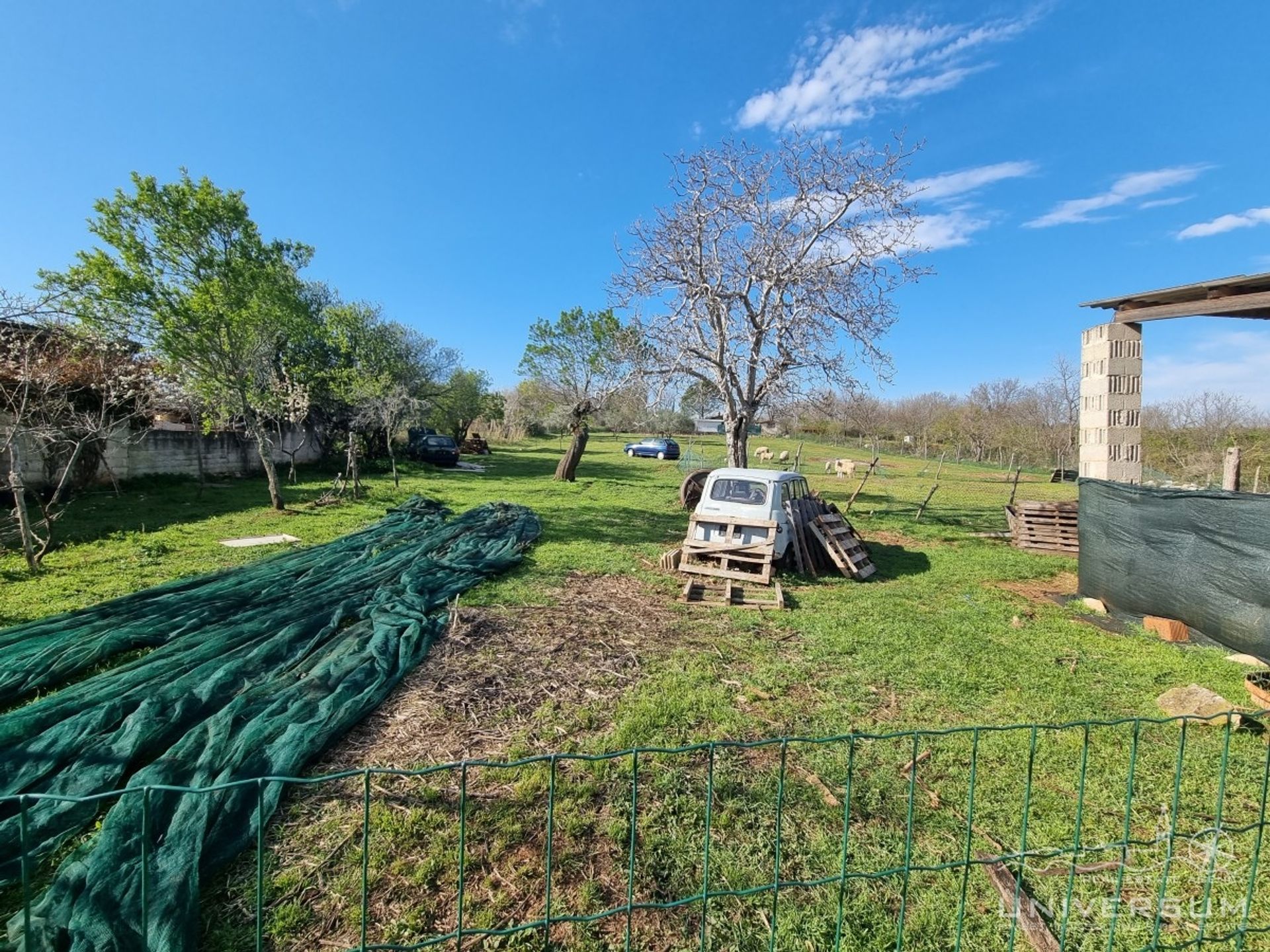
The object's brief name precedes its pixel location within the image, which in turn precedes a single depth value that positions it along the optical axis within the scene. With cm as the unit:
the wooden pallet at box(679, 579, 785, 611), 743
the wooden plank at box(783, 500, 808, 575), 886
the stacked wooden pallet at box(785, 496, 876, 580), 881
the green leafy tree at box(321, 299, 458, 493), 2270
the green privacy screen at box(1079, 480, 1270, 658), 569
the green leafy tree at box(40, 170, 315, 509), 1130
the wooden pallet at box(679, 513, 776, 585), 812
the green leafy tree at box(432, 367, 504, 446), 3336
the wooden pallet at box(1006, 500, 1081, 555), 1112
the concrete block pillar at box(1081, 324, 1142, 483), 788
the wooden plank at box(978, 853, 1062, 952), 247
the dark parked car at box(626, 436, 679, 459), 3747
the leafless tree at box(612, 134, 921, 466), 1353
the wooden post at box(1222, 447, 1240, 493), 842
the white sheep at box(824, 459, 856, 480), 2839
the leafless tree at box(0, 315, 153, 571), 772
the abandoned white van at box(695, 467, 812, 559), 855
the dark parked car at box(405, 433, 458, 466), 2650
